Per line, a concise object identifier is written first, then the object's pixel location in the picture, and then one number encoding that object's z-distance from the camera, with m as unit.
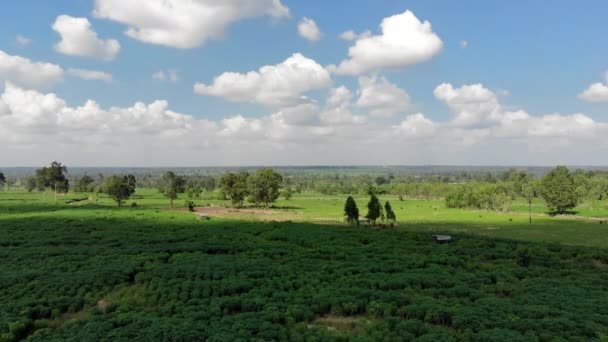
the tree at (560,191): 105.19
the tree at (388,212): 76.25
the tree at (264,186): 109.75
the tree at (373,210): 75.36
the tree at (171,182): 117.94
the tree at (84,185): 174.12
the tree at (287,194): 151.12
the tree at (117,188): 108.06
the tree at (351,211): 76.69
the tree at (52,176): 139.88
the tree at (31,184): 194.82
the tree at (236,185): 110.89
